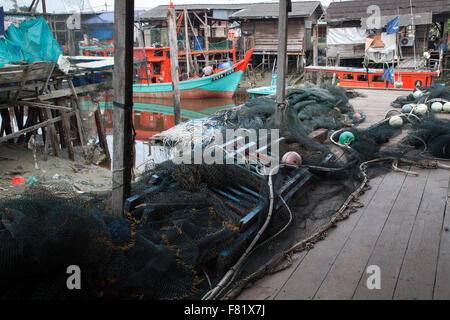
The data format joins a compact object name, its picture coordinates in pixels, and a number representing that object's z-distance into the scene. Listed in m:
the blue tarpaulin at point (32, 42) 8.99
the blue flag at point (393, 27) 17.22
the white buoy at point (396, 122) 5.74
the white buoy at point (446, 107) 6.88
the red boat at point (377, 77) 16.92
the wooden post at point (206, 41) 25.94
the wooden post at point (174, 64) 15.27
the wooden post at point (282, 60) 4.71
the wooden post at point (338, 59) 24.10
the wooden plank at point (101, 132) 10.70
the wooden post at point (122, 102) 2.56
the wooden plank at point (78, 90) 9.28
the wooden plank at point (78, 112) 9.81
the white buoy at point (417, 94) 7.91
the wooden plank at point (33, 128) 7.96
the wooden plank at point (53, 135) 9.08
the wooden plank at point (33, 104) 8.46
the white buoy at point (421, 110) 6.21
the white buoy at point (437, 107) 6.96
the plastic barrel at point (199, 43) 26.12
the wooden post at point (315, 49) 23.70
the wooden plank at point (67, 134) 9.43
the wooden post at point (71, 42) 21.59
